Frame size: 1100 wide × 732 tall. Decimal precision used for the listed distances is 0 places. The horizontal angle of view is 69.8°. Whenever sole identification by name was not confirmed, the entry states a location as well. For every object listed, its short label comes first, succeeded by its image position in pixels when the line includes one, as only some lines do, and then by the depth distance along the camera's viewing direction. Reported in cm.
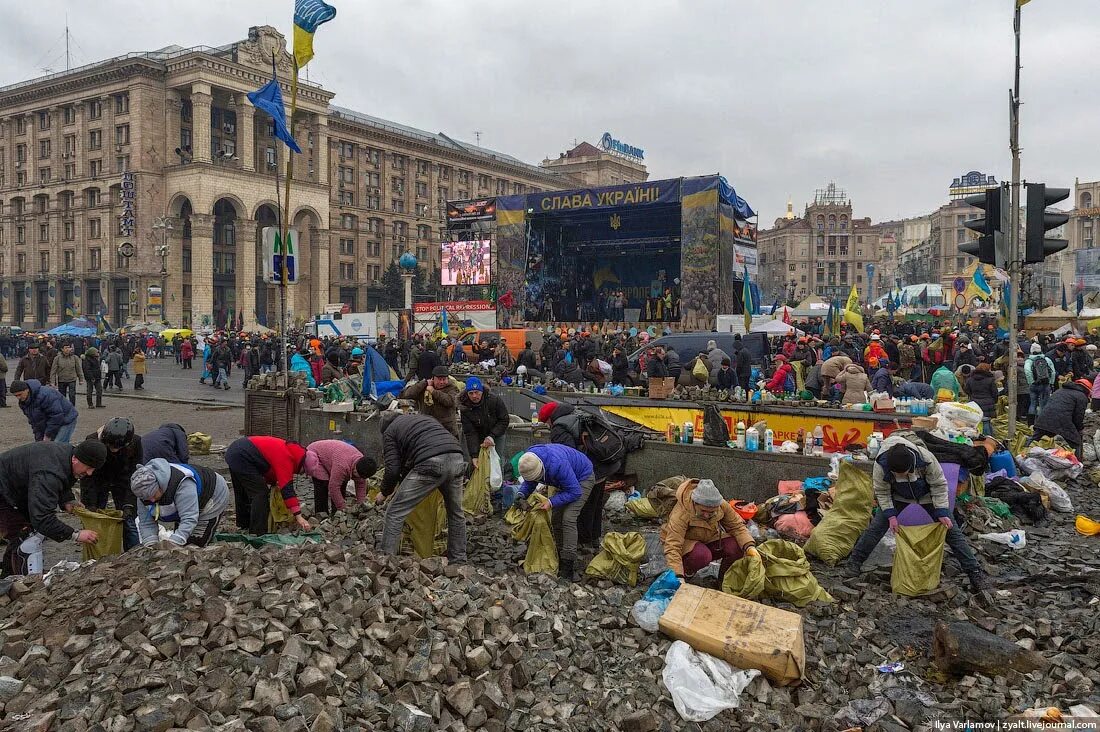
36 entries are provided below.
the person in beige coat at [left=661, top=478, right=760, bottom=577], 617
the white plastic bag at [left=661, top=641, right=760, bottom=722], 475
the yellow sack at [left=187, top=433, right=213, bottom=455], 1355
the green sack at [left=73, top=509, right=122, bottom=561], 624
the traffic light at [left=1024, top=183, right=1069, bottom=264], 812
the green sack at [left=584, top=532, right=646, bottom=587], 684
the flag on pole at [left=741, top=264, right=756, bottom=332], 2053
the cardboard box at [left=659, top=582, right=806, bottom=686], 500
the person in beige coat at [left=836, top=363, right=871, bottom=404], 1238
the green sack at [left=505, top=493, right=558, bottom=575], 715
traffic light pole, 848
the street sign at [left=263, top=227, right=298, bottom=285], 1492
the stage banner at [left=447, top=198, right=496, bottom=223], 4191
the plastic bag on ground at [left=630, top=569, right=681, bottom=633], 570
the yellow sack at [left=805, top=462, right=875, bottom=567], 754
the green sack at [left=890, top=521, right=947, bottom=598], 644
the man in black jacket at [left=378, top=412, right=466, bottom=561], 668
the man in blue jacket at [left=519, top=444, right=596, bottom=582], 701
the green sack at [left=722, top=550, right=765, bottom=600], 622
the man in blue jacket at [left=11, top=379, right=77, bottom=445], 1074
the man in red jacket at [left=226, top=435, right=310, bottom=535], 730
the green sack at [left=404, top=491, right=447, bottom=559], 727
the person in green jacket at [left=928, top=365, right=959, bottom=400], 1277
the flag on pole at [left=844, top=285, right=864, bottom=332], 2758
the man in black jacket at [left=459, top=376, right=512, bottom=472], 936
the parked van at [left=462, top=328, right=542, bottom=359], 2558
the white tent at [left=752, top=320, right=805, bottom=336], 2510
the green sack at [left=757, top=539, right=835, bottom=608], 630
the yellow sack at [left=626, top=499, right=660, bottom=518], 927
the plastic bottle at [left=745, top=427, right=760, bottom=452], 980
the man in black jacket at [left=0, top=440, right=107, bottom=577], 578
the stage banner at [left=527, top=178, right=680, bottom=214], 3550
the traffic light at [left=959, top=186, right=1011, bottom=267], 836
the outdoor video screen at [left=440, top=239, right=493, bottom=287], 4278
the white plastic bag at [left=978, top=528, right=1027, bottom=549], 766
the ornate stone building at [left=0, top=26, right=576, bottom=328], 5762
